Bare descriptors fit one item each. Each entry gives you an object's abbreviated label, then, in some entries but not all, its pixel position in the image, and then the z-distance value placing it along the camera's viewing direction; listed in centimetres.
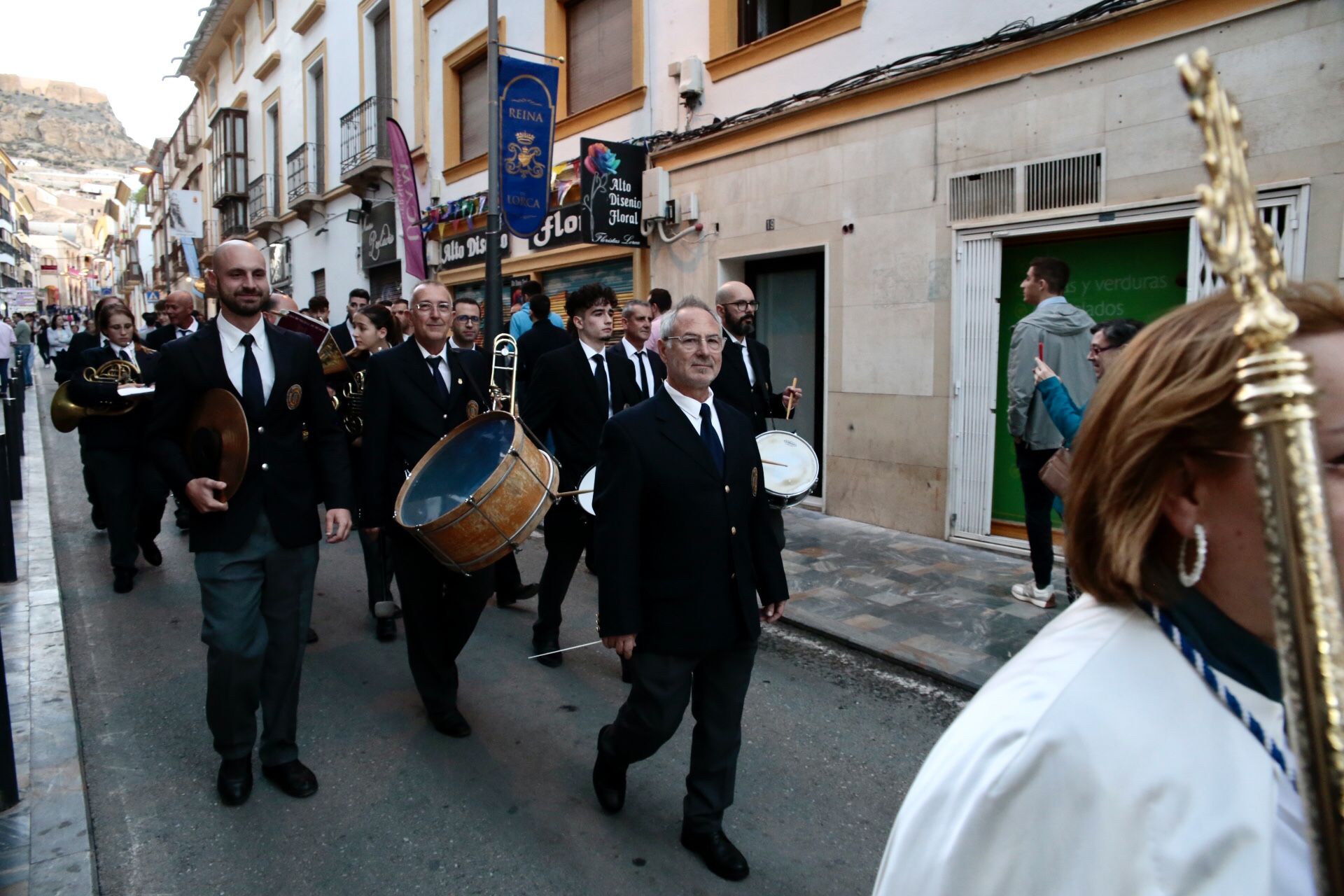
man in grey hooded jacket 517
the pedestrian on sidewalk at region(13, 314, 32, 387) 2522
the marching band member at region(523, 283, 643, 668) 488
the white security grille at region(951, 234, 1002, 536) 719
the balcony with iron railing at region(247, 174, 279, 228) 2397
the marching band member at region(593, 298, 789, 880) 289
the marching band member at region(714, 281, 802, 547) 557
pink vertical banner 1405
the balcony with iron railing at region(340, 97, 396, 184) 1675
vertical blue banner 1039
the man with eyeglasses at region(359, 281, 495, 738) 400
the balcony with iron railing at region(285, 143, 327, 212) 2031
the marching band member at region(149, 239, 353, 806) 335
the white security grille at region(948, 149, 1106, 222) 645
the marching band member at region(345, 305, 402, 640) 533
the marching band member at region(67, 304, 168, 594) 624
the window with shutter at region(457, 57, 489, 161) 1439
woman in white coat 84
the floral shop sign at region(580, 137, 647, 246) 1024
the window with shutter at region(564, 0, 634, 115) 1131
